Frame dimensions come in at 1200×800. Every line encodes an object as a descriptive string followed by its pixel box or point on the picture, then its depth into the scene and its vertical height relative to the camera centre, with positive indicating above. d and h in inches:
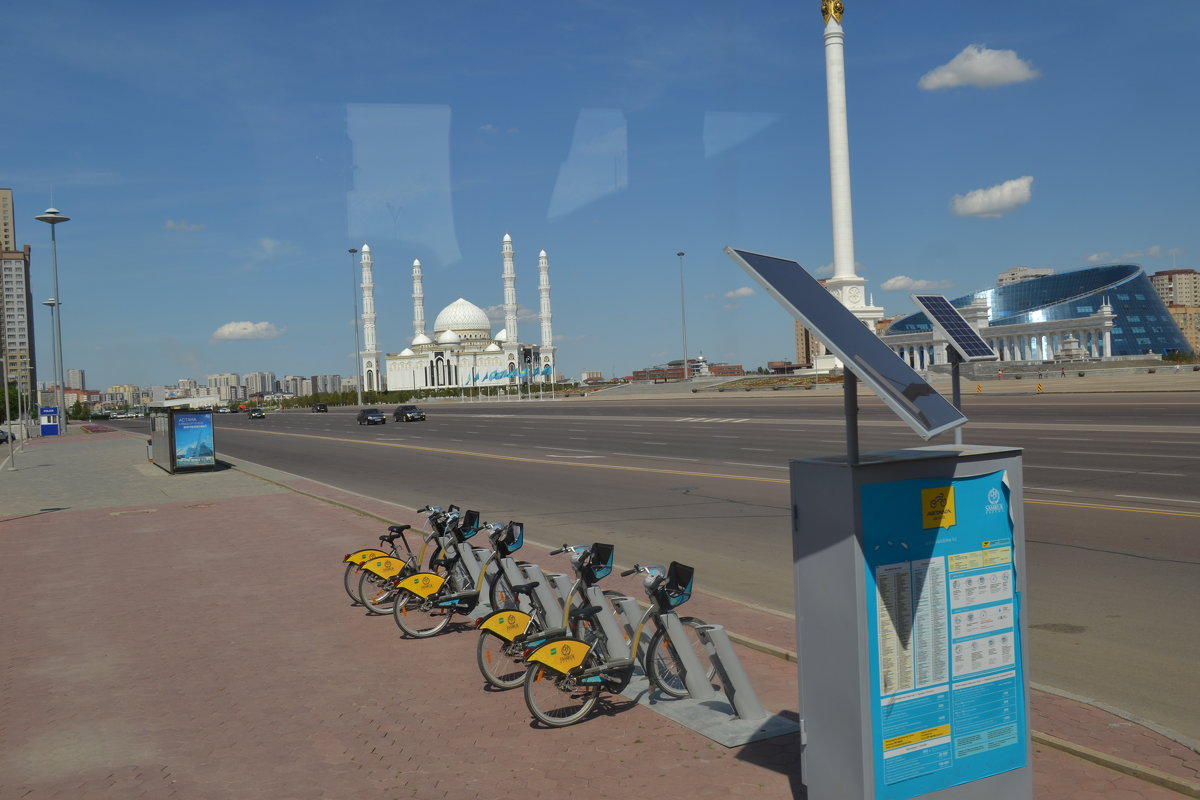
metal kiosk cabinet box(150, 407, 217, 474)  1050.7 -41.6
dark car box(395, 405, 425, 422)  2285.9 -50.3
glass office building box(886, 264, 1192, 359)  4138.8 +274.5
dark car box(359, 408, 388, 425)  2220.7 -51.3
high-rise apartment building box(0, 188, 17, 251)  7484.7 +1486.9
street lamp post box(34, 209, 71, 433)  1567.4 +206.4
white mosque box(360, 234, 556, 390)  5994.1 +268.9
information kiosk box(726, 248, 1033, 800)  163.3 -41.7
